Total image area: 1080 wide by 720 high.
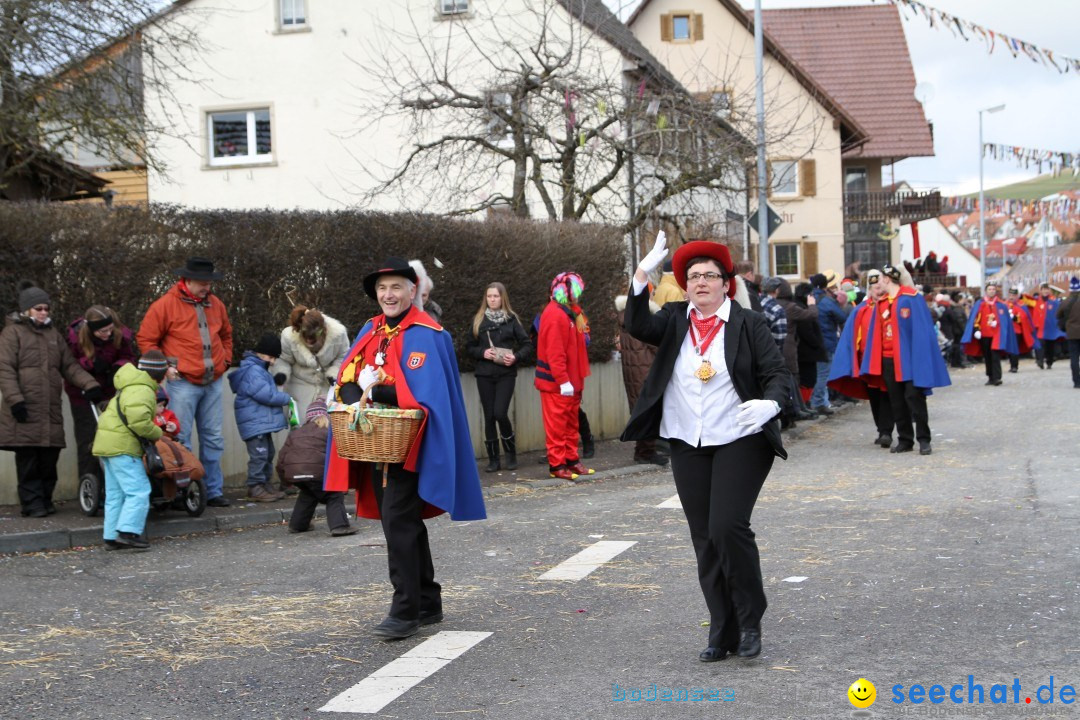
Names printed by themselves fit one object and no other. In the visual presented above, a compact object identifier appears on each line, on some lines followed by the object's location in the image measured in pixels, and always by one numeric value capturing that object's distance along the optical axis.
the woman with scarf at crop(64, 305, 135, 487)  10.80
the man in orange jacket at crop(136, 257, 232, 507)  11.20
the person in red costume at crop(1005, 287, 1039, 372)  31.77
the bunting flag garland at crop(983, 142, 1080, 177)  30.16
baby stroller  10.70
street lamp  53.31
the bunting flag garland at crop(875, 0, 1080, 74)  21.20
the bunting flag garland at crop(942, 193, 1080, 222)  59.44
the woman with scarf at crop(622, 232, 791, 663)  5.93
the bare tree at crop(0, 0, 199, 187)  14.42
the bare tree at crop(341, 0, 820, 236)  19.80
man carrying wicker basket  6.68
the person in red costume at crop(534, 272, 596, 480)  13.17
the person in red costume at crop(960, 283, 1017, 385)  25.19
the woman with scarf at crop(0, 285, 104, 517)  10.58
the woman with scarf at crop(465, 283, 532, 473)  13.75
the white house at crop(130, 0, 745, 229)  32.66
